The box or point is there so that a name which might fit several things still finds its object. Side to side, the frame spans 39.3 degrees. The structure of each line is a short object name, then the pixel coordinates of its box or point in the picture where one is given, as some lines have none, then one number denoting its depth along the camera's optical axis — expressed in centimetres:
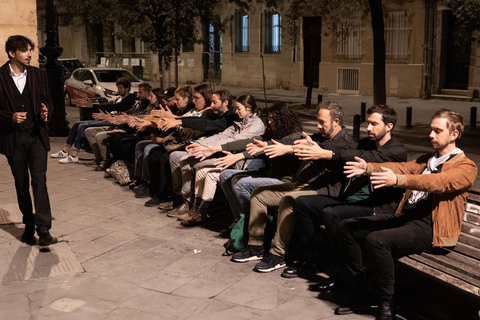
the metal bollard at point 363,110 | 1723
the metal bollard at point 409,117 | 1659
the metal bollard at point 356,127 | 1291
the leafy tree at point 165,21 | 1606
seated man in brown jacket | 465
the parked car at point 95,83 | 2059
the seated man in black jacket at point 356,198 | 541
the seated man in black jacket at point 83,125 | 1132
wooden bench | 452
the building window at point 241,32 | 3061
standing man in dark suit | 636
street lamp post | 1412
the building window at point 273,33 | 2902
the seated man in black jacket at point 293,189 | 584
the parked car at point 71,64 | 2882
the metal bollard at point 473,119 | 1547
